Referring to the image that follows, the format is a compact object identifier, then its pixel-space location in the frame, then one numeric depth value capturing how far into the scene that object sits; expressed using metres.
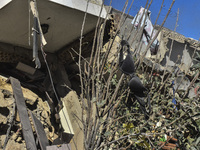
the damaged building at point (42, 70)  3.68
